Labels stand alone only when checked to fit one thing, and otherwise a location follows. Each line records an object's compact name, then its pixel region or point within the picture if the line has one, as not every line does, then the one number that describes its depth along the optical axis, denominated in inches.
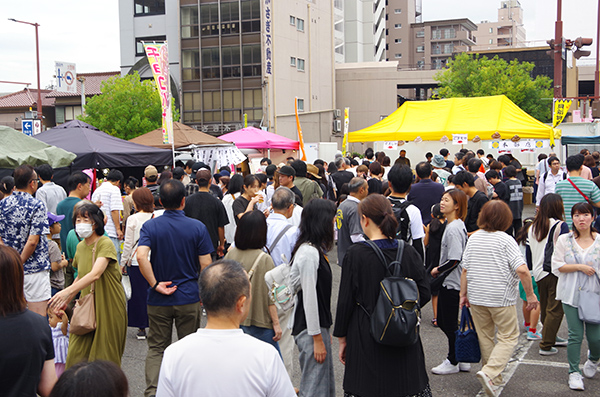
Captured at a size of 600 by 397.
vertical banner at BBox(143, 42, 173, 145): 462.3
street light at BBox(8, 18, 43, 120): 1252.8
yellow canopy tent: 703.7
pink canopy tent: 758.5
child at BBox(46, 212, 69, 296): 220.3
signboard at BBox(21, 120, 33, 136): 702.7
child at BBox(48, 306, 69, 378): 179.2
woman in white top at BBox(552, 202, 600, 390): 192.4
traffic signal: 732.7
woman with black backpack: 130.5
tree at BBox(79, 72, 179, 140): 1301.7
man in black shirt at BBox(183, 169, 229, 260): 275.3
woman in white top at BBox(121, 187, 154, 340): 234.9
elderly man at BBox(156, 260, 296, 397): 83.8
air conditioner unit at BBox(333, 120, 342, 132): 1815.9
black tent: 450.0
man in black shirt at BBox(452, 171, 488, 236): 270.8
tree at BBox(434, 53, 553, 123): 1845.5
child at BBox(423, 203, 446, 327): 242.7
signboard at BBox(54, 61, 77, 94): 1184.8
